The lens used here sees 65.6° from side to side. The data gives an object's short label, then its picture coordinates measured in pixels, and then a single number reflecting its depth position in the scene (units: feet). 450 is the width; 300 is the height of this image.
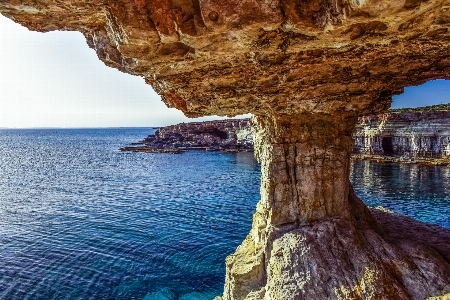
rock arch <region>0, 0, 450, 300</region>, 19.33
